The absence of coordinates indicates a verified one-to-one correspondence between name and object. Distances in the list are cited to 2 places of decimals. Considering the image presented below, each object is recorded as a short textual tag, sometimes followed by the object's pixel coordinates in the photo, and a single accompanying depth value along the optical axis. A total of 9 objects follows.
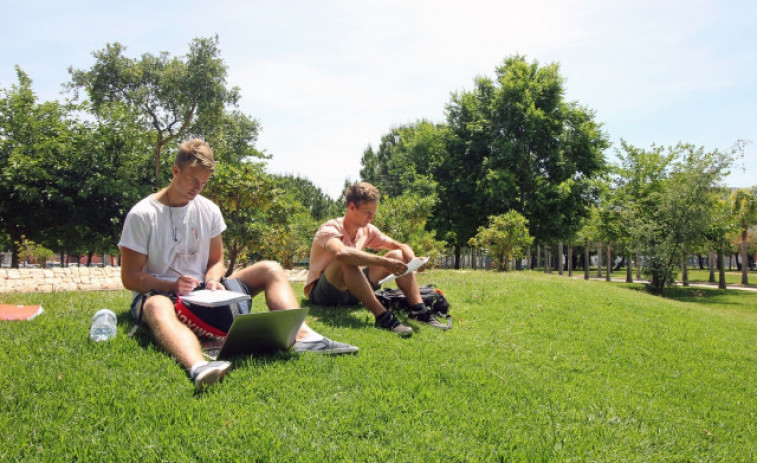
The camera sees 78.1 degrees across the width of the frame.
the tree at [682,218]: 20.69
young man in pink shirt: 4.75
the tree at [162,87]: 22.14
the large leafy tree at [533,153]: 24.36
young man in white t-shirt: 3.28
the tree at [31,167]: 17.86
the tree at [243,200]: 12.47
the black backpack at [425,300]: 5.72
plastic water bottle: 3.51
